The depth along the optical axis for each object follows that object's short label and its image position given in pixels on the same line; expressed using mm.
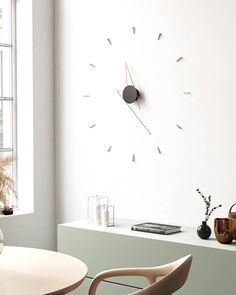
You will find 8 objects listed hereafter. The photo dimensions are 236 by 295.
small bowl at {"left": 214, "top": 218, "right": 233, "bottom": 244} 3732
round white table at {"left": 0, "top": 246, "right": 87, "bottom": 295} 2566
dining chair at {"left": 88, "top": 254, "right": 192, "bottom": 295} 2496
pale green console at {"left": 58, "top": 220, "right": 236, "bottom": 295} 3643
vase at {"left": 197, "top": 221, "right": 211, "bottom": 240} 3881
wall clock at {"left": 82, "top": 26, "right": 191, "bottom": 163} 4438
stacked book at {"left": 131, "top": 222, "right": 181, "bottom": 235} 4094
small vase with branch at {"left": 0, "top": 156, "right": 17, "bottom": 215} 4750
